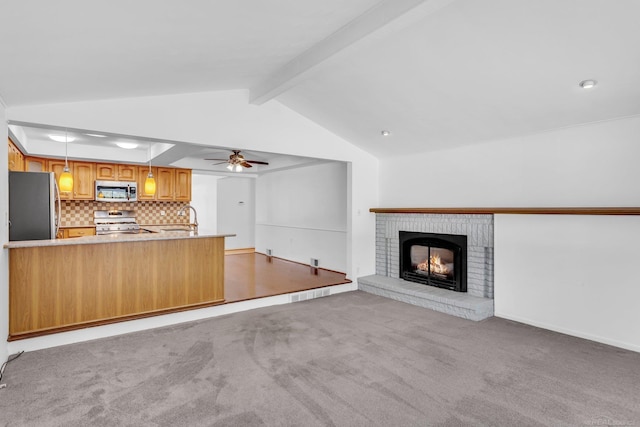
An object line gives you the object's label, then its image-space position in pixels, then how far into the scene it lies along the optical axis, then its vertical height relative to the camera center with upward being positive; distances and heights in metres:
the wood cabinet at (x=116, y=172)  6.70 +0.89
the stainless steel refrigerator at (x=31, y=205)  3.53 +0.12
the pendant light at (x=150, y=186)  4.15 +0.36
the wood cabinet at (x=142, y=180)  7.10 +0.75
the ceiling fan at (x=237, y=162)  5.02 +0.81
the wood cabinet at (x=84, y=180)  6.41 +0.68
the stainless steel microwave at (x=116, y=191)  6.61 +0.49
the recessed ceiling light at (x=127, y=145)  5.89 +1.28
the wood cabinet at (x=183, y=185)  7.49 +0.67
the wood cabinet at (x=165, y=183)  7.25 +0.70
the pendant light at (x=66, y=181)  3.58 +0.37
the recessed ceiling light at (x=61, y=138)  5.22 +1.25
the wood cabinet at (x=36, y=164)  6.03 +0.96
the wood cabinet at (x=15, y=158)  4.10 +0.82
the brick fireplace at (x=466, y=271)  4.29 -0.83
